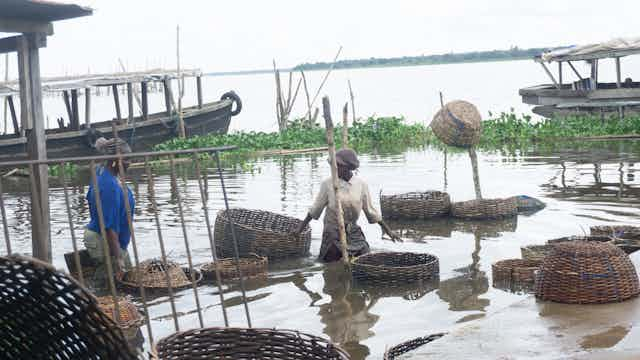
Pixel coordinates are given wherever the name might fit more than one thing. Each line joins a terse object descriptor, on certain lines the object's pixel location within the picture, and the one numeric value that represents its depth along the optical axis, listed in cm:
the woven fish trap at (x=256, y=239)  915
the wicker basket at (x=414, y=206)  1144
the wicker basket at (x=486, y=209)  1112
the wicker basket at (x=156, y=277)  767
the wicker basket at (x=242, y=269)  838
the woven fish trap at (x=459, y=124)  1160
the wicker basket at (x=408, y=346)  487
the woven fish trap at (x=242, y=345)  419
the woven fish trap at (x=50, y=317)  284
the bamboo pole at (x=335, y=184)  823
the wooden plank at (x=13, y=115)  2094
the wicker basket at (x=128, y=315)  615
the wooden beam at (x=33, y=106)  743
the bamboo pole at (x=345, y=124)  1013
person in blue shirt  736
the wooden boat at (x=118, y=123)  2053
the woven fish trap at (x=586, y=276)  599
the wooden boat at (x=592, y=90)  2461
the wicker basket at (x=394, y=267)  778
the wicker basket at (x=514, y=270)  759
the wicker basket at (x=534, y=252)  803
